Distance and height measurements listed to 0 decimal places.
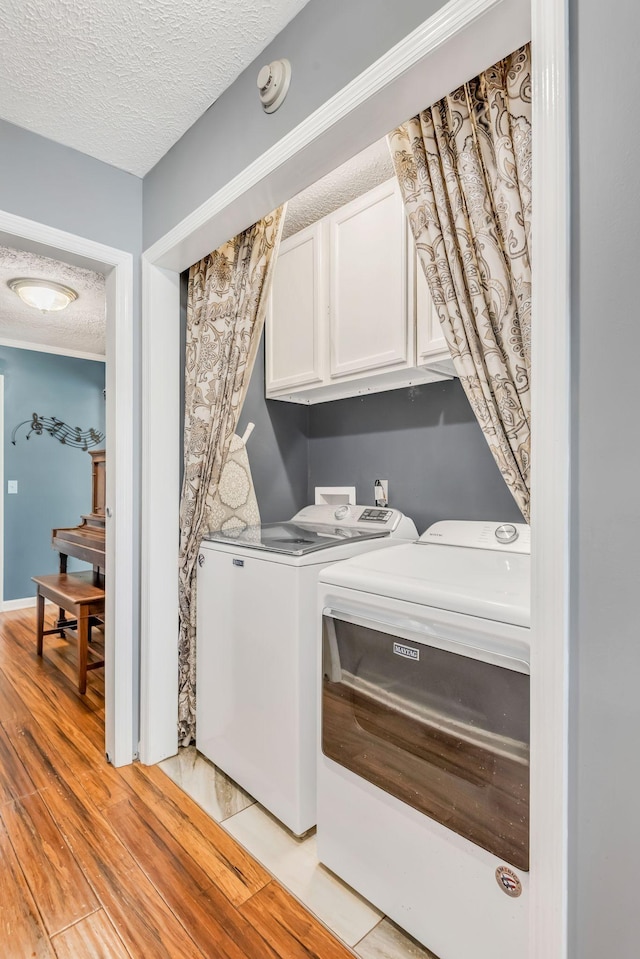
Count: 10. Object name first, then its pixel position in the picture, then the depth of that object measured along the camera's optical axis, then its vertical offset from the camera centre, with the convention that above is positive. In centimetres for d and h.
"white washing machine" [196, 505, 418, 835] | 157 -64
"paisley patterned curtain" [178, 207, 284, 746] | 184 +44
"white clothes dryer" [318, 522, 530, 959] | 102 -65
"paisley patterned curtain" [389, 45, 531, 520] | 104 +58
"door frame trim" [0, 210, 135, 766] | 200 -12
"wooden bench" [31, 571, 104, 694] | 270 -75
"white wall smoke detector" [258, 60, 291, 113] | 131 +110
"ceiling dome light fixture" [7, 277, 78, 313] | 306 +119
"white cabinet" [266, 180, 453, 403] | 180 +70
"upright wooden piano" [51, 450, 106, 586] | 308 -44
